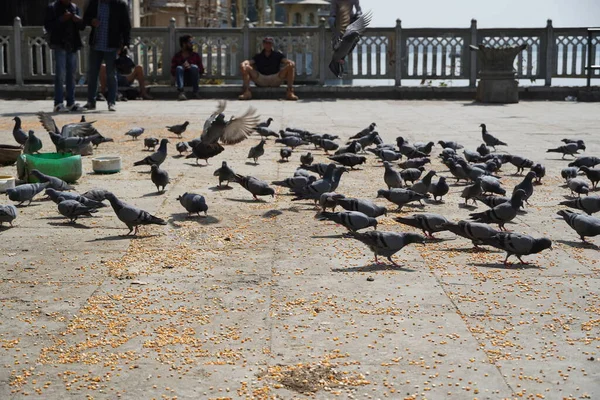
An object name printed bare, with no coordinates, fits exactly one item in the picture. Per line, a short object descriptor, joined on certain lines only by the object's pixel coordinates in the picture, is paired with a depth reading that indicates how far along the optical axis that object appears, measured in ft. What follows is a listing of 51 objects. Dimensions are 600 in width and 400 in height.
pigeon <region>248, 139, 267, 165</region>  37.27
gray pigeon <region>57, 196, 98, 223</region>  24.73
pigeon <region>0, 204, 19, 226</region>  23.86
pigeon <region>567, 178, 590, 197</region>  28.58
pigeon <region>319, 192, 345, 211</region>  25.29
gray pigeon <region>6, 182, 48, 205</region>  26.81
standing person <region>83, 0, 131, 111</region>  57.11
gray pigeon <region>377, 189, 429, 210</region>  26.66
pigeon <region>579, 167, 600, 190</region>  30.81
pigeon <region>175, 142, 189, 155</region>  39.29
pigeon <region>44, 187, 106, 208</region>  25.43
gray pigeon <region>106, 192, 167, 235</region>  23.32
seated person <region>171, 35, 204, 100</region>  74.79
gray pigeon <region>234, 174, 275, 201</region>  28.53
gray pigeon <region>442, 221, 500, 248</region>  21.77
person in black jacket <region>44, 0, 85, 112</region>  56.80
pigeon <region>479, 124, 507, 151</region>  40.57
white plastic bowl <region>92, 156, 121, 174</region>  34.01
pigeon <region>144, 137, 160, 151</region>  40.22
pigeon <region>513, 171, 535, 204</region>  27.37
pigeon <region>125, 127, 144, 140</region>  43.75
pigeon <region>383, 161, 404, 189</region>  29.17
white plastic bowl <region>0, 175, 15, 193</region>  29.12
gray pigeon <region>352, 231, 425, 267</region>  20.29
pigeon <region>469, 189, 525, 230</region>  24.04
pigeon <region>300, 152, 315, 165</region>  35.22
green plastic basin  30.40
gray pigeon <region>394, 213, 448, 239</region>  23.03
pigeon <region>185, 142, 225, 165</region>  35.81
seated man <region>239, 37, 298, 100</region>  75.66
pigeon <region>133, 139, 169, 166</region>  34.14
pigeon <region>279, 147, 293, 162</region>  37.73
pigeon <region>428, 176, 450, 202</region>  28.19
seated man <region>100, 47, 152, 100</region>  71.36
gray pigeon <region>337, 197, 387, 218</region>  24.25
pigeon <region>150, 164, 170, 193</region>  29.68
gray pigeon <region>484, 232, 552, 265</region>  20.49
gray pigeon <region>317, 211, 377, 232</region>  22.43
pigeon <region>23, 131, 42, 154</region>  35.68
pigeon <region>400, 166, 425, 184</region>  31.17
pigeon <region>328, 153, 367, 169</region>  34.88
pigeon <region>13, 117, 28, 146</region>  39.65
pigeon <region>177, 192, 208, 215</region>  25.66
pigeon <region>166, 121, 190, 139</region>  44.57
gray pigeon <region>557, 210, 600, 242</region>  22.66
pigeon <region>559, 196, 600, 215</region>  25.21
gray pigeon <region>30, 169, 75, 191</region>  28.60
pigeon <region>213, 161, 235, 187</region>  30.96
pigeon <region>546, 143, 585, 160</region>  37.99
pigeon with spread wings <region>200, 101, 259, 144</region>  34.47
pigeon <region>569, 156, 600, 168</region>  34.30
